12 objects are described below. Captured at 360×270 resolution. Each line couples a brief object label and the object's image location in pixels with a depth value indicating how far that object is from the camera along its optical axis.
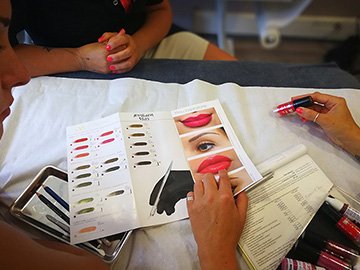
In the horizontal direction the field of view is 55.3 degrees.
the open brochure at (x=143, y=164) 0.59
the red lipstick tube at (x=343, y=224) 0.57
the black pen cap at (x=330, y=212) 0.59
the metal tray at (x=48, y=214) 0.56
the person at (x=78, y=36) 0.79
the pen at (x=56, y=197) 0.60
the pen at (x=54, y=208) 0.59
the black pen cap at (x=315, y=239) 0.57
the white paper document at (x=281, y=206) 0.56
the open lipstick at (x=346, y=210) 0.59
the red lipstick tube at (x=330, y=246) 0.55
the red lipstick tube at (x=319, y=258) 0.54
